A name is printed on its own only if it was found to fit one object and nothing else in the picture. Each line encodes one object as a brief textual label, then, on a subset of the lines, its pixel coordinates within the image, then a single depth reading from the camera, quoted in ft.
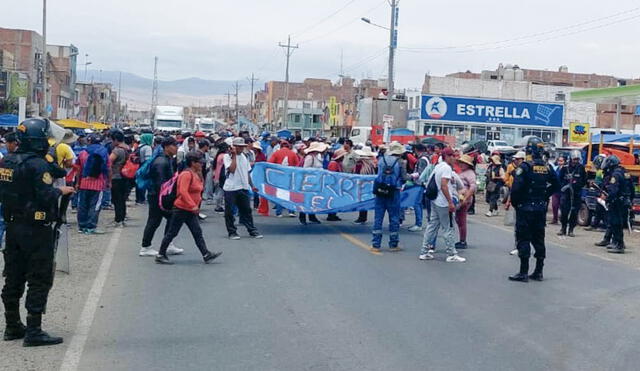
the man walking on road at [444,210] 40.55
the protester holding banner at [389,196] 43.57
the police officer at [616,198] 48.08
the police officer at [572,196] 57.21
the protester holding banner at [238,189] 47.14
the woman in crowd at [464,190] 45.01
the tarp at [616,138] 79.84
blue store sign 176.65
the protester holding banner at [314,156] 59.52
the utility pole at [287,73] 249.38
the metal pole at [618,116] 105.27
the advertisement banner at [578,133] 104.56
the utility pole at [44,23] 139.44
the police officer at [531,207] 36.32
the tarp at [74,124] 125.42
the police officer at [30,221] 23.12
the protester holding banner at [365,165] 57.47
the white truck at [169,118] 195.42
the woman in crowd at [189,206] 37.68
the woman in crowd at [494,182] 72.18
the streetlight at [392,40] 119.75
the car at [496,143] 174.81
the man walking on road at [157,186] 40.34
